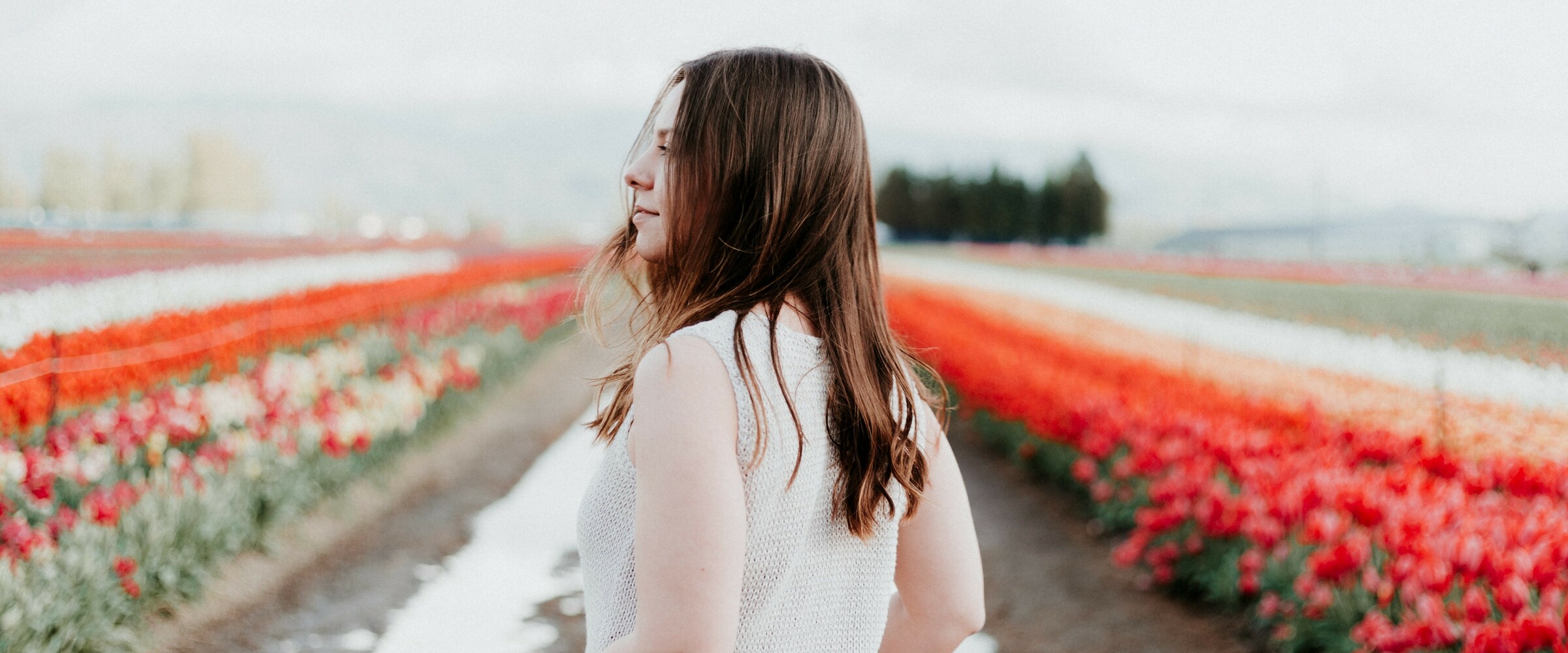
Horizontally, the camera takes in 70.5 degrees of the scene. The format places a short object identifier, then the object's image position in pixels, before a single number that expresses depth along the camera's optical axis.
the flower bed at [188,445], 3.85
